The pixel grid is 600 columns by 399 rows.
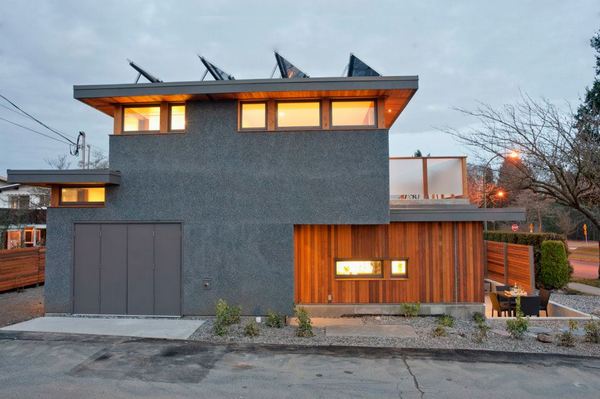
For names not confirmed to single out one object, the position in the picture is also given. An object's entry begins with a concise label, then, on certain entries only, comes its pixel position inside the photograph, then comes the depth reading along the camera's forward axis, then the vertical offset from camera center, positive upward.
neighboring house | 20.33 +0.43
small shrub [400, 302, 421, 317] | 9.00 -2.22
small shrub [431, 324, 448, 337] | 7.60 -2.38
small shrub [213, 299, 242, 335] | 7.62 -2.11
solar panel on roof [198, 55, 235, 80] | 9.21 +3.95
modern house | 8.88 +0.12
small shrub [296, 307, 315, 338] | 7.54 -2.23
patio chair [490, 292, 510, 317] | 9.88 -2.40
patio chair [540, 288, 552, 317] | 10.35 -2.30
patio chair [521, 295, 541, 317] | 9.78 -2.33
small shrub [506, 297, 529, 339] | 7.41 -2.21
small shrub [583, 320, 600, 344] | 7.20 -2.29
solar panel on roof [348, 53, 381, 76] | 9.14 +3.92
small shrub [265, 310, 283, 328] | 8.27 -2.29
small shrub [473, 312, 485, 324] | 8.36 -2.36
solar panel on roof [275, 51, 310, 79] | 9.56 +3.98
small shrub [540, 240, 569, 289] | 13.17 -1.74
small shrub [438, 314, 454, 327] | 8.18 -2.36
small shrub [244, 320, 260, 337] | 7.52 -2.28
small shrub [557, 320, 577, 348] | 7.03 -2.36
